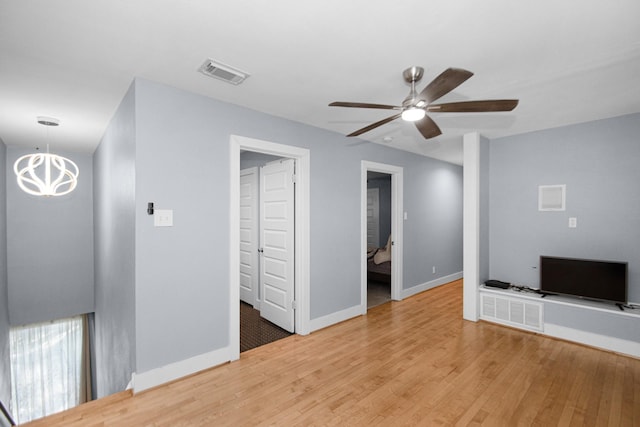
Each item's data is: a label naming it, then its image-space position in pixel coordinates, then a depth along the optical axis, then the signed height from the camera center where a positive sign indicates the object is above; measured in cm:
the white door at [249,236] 459 -41
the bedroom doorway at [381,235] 429 -50
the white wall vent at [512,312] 359 -131
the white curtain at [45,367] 500 -291
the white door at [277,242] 365 -41
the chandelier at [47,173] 345 +59
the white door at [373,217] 786 -17
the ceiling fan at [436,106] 166 +72
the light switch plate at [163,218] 247 -6
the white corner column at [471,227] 395 -22
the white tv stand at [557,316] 301 -125
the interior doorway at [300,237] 345 -32
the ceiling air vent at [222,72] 218 +111
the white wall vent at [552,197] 377 +19
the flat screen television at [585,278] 320 -79
